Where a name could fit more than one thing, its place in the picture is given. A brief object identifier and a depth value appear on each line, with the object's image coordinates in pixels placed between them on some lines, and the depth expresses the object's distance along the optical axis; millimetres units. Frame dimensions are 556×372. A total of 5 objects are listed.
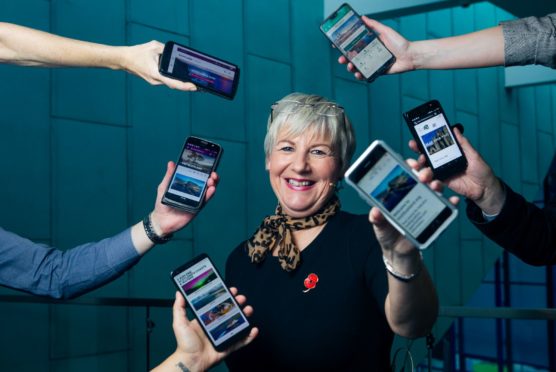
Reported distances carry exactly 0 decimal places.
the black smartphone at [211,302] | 1464
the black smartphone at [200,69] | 1501
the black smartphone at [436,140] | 1552
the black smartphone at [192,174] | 1643
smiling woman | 1503
